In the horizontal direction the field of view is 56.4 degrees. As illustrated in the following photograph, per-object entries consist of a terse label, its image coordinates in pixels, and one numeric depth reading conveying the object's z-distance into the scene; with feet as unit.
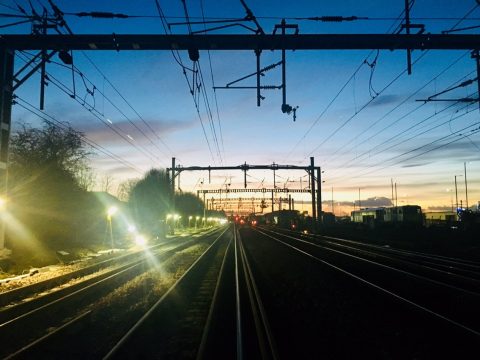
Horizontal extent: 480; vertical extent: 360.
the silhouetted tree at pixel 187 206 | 348.57
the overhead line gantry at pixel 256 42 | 46.55
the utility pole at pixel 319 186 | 170.01
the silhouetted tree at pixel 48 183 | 111.75
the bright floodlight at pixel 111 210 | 116.78
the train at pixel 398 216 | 236.98
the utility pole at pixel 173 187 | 165.27
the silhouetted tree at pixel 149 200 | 226.99
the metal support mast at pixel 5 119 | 60.18
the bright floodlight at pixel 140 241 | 158.54
